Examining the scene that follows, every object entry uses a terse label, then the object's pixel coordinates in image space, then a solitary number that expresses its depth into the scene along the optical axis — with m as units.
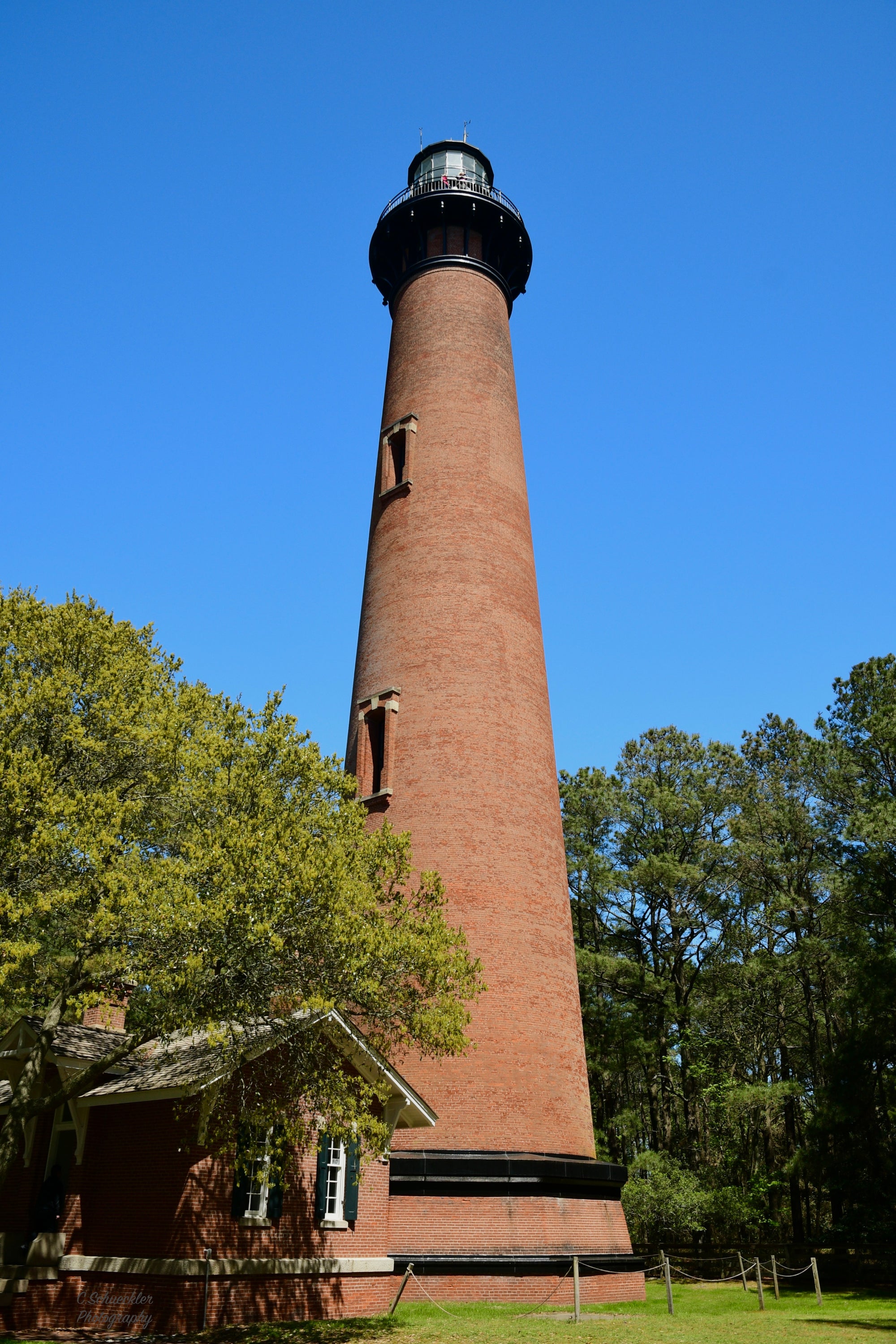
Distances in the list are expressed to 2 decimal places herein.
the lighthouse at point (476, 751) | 15.89
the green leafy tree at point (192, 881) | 11.34
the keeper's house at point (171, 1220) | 12.98
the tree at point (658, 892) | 32.78
